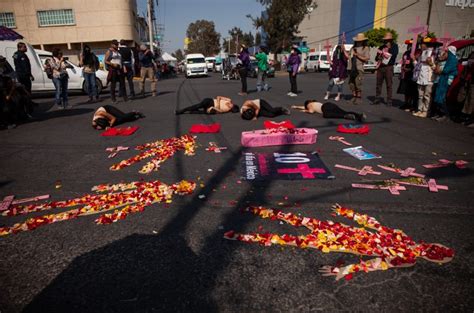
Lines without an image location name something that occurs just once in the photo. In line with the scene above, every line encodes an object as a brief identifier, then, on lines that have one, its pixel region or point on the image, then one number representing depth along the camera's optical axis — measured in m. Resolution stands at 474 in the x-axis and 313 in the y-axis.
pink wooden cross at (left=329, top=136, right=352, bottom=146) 6.10
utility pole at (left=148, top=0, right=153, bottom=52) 32.87
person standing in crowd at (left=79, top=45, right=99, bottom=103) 11.16
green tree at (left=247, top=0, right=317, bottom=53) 38.91
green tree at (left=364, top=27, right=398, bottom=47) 46.81
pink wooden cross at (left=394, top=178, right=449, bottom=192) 3.99
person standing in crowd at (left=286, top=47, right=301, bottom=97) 12.45
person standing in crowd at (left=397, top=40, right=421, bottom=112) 9.44
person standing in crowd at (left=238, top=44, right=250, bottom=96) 13.33
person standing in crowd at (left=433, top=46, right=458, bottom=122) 7.80
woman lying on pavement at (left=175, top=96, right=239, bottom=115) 9.24
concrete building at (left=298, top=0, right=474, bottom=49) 52.41
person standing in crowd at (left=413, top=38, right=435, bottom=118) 8.23
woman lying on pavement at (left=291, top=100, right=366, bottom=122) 8.02
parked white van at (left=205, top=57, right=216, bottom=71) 52.12
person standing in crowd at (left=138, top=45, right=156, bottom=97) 12.26
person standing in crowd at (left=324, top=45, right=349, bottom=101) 10.93
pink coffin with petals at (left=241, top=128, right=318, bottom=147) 5.82
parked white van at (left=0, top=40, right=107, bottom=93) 13.78
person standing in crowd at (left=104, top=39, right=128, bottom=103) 11.32
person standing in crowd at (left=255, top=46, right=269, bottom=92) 13.74
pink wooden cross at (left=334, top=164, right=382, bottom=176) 4.52
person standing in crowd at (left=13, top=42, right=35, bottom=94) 10.45
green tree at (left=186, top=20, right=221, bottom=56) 93.00
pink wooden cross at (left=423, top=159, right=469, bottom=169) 4.81
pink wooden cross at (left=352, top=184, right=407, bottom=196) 3.88
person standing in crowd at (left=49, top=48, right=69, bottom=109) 10.25
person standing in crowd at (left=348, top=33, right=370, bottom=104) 10.18
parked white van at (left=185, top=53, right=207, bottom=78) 31.52
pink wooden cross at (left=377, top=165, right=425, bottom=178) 4.45
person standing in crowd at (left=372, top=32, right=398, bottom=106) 9.70
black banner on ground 4.45
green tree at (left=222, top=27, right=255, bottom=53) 82.11
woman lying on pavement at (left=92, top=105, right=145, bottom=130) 7.50
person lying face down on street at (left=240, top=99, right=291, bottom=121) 8.28
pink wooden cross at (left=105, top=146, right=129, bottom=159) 5.77
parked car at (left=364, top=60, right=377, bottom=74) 37.42
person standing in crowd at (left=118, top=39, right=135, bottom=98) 12.27
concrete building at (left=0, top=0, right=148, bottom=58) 34.06
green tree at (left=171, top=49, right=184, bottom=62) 154.10
